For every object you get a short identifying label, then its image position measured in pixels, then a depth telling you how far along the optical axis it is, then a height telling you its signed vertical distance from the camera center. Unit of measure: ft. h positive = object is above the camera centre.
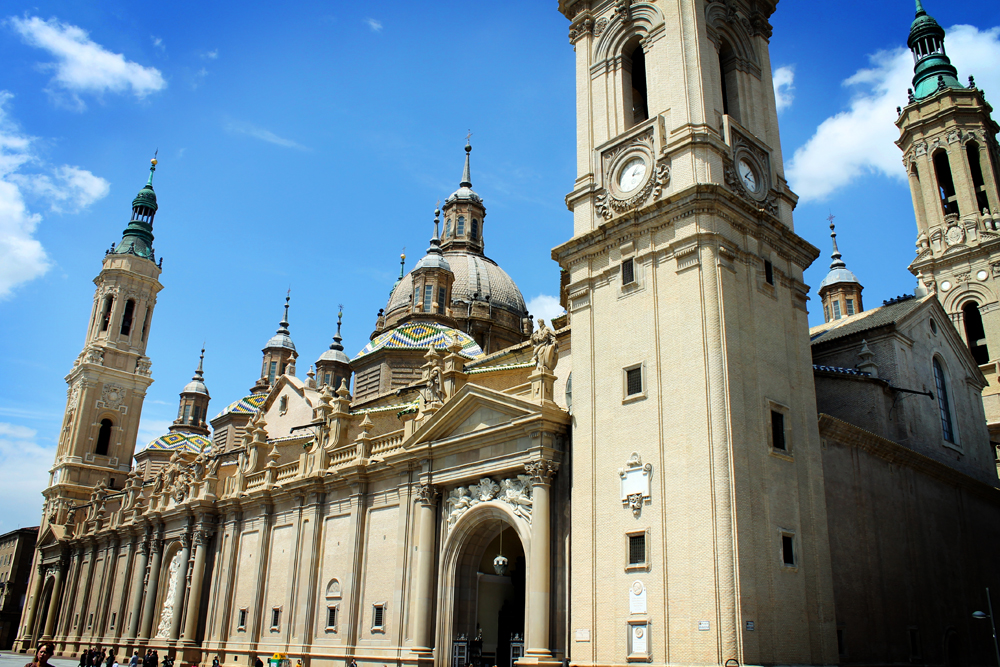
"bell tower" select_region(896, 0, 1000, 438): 149.48 +78.38
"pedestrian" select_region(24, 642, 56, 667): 42.78 -1.93
